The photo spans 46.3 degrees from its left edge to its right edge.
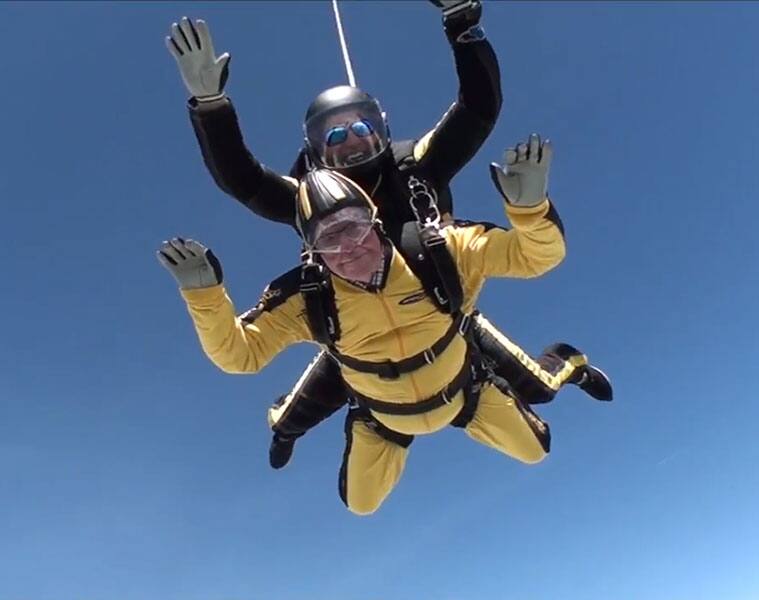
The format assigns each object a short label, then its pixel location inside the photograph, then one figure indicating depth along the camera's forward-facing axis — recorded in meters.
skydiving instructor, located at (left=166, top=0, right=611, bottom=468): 3.32
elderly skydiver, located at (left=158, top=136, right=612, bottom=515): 3.19
